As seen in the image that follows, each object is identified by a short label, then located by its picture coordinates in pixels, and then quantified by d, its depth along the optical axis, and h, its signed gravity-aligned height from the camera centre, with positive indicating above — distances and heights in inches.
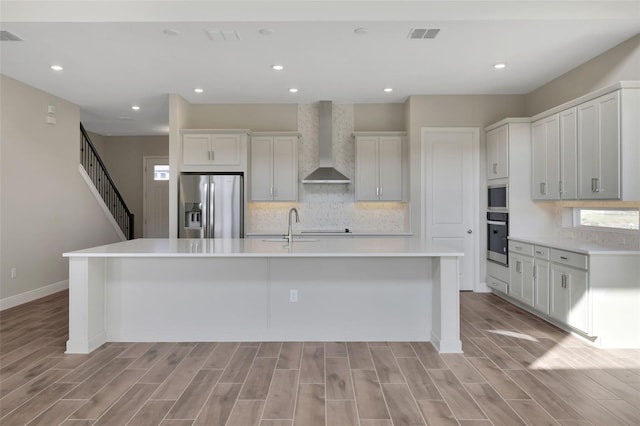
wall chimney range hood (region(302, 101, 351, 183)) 230.4 +48.6
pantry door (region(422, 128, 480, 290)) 219.3 +11.9
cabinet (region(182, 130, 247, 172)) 221.1 +38.2
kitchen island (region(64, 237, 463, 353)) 136.9 -30.1
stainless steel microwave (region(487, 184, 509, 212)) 195.7 +9.6
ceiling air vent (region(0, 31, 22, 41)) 137.3 +66.0
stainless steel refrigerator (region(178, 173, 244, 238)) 215.8 +4.9
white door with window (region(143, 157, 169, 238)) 355.6 +18.3
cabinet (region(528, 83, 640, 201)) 130.0 +26.5
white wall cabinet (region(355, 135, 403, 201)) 228.4 +31.0
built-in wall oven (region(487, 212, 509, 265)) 193.9 -11.5
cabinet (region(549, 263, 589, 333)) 133.7 -30.0
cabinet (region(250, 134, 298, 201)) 230.4 +30.7
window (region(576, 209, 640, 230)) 146.3 -1.1
